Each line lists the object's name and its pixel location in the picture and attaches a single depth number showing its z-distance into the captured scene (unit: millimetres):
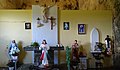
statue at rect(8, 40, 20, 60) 3886
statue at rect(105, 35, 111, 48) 4025
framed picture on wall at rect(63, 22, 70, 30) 4108
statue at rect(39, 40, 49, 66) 3709
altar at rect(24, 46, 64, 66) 3831
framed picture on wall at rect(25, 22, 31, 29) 4090
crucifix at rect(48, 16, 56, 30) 4103
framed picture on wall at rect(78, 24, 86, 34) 4091
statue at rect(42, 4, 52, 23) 4091
